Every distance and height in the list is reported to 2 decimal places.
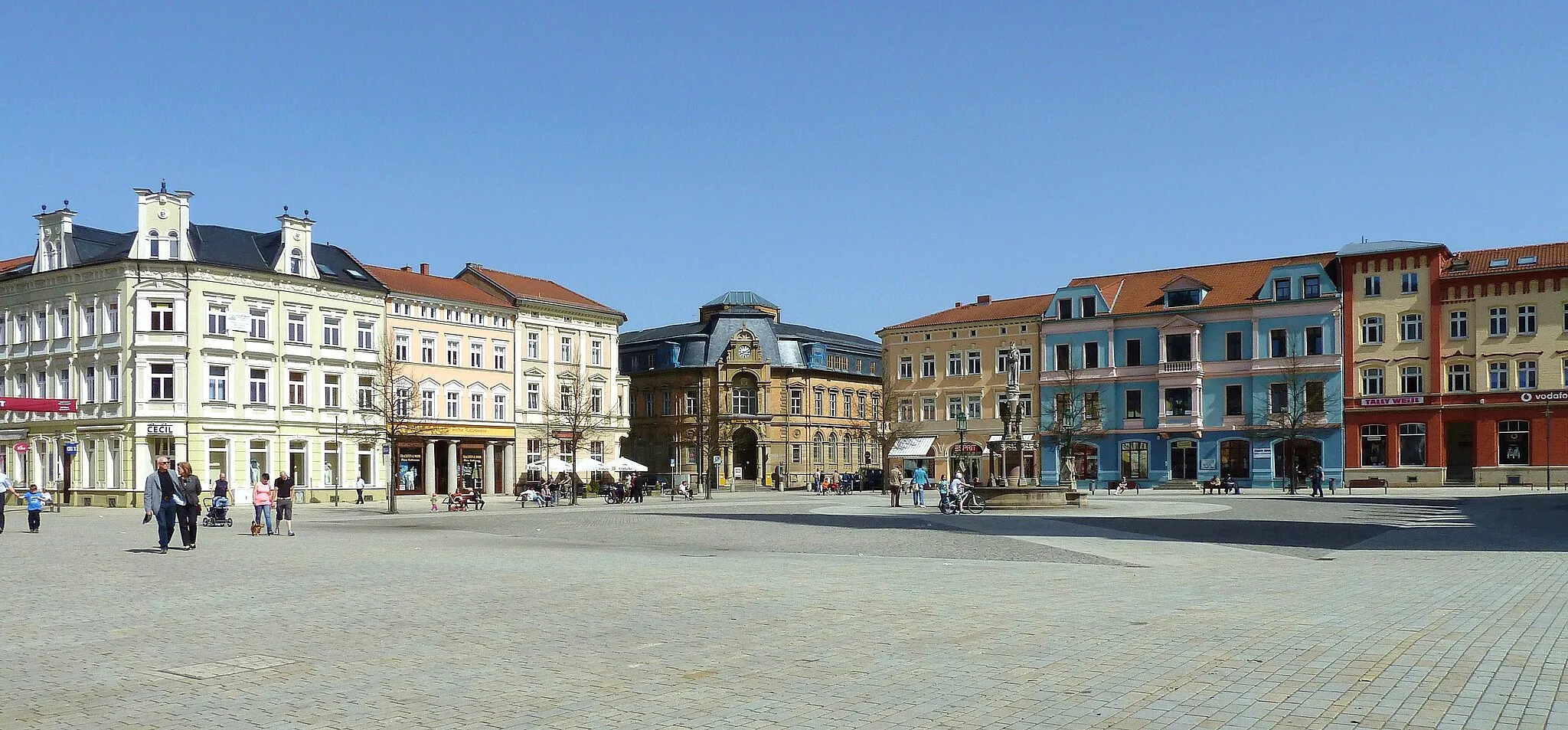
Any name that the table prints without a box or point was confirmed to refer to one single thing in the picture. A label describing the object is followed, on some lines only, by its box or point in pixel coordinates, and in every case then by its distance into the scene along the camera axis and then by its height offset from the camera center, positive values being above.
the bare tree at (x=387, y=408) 61.84 +0.67
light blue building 72.12 +2.01
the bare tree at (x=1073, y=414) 77.81 -0.27
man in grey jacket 23.81 -1.35
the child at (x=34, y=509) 33.50 -2.08
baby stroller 35.88 -2.46
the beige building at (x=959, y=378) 81.44 +2.14
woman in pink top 31.36 -1.84
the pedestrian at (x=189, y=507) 24.64 -1.54
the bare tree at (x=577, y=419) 72.40 -0.07
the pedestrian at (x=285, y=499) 31.22 -1.81
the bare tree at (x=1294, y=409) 71.25 -0.13
